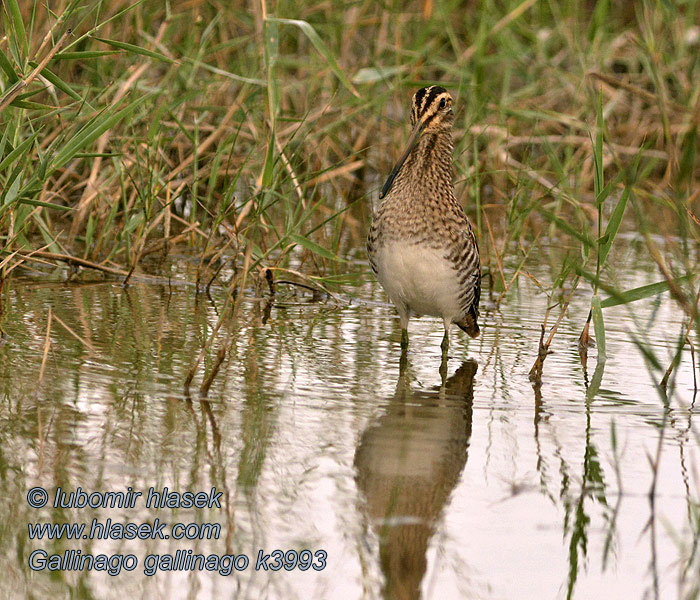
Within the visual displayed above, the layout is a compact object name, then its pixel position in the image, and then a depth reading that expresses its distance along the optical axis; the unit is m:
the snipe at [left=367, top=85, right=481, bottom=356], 10.17
